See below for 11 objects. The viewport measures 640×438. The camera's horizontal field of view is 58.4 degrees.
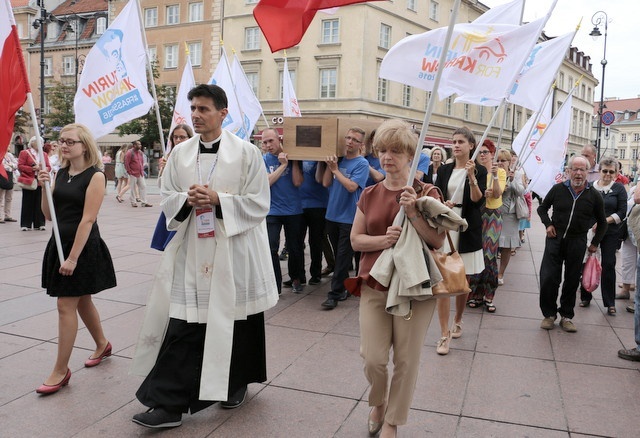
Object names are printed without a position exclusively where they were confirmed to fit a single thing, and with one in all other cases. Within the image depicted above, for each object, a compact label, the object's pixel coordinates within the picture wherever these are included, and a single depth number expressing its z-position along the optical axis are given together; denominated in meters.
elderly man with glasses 5.70
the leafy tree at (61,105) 39.41
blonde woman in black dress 3.94
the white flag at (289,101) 11.76
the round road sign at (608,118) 19.35
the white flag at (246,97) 10.76
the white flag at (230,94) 9.70
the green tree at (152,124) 38.88
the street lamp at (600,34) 24.94
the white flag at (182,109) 8.67
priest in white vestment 3.49
